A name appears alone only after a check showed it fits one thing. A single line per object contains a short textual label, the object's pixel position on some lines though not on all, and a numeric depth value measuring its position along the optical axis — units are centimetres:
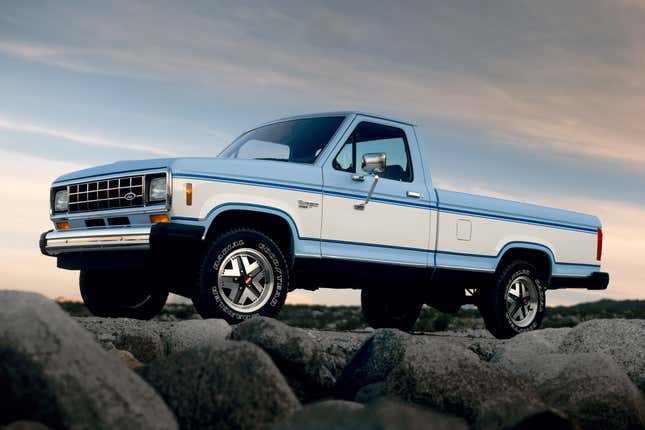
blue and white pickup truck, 798
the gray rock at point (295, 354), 605
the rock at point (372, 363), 626
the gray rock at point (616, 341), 786
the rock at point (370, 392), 564
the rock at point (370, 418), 368
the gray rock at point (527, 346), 718
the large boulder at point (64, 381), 427
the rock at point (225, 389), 460
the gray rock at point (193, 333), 700
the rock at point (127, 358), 582
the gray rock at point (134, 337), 721
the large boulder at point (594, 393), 582
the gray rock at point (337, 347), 649
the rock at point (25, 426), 407
